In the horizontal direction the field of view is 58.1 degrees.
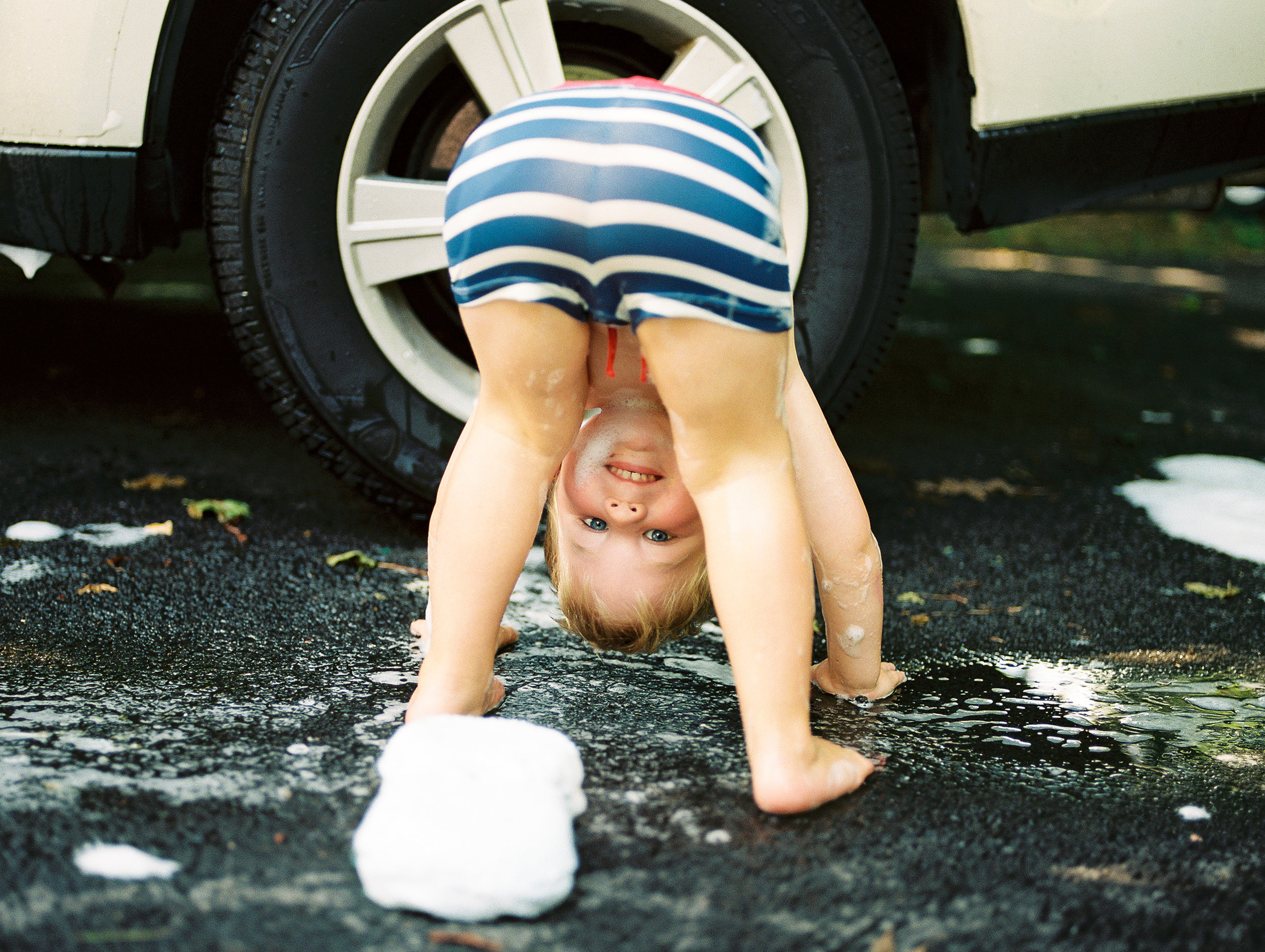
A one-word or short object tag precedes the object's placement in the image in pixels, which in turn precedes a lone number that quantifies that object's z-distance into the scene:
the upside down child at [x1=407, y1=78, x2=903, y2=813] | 1.32
